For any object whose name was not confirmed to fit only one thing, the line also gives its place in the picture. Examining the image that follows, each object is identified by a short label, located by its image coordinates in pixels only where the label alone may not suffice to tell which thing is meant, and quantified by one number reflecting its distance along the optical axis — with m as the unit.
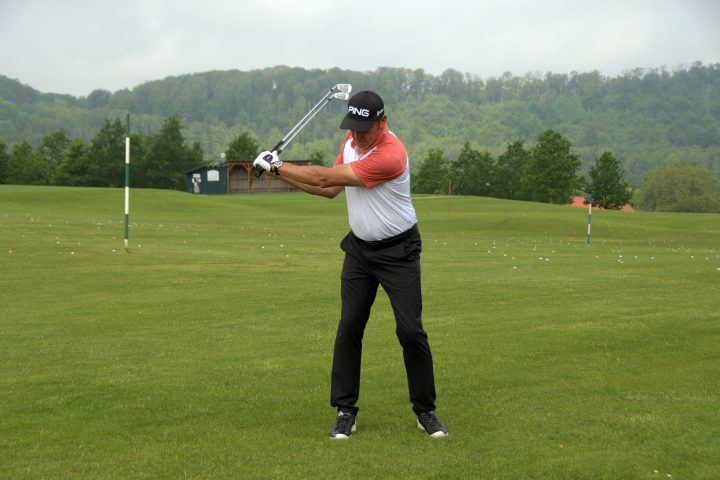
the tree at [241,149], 143.75
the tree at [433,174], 149.88
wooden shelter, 124.19
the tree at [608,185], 128.00
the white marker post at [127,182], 24.10
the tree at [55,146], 154.12
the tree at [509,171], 141.00
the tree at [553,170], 120.81
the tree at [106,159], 134.50
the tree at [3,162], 134.00
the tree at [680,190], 147.88
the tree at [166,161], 139.88
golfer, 7.44
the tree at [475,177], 144.75
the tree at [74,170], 133.50
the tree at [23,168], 134.50
